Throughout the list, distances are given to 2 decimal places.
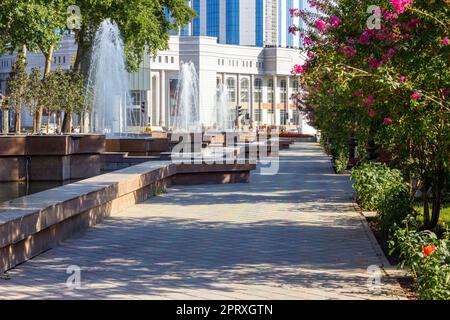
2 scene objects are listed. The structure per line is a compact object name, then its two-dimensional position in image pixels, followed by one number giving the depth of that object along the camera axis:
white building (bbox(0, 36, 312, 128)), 112.81
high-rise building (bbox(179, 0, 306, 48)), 161.25
